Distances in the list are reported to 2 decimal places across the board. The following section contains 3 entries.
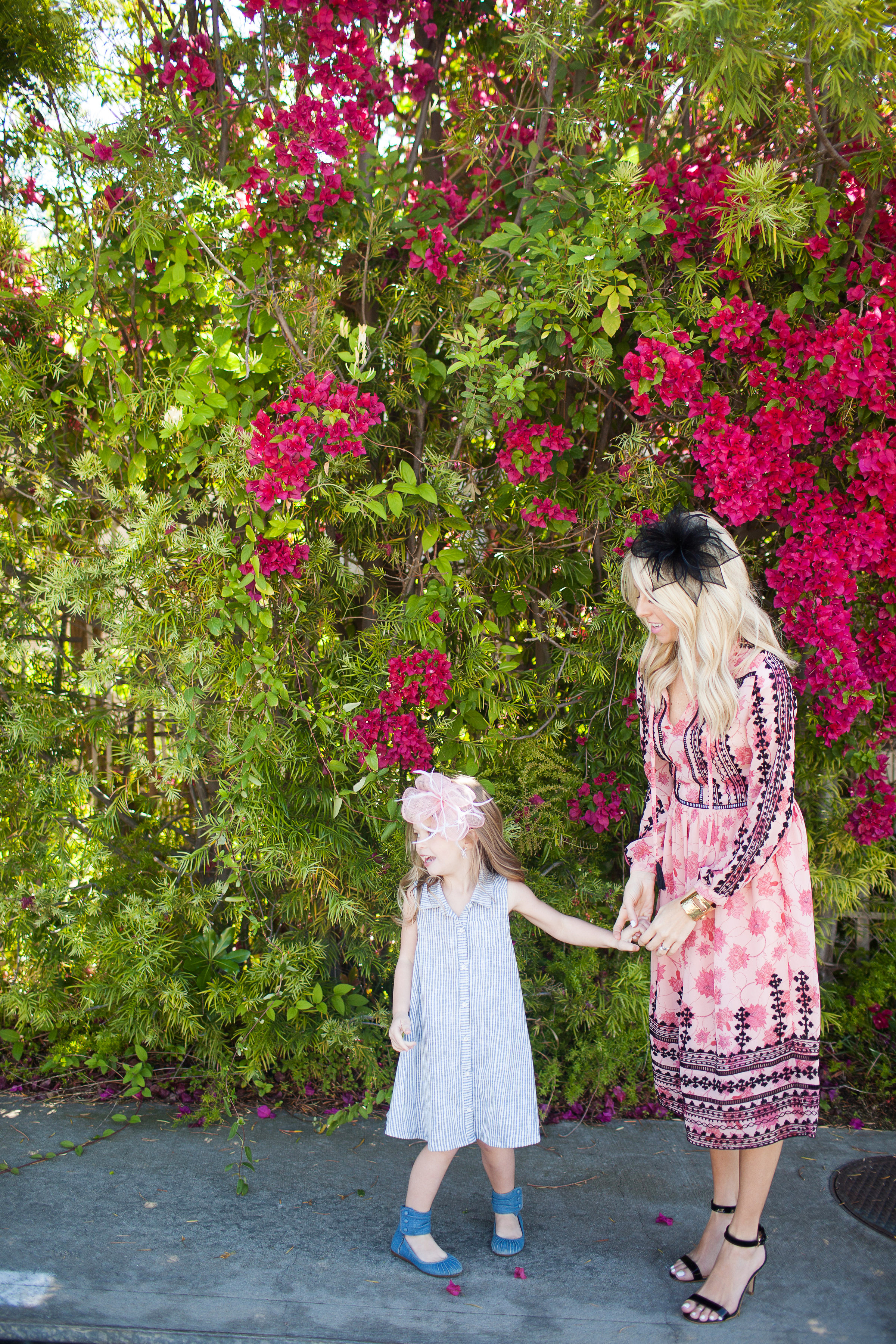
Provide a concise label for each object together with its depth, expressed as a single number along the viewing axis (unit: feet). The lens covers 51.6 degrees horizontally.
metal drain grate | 7.54
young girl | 6.77
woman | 6.04
